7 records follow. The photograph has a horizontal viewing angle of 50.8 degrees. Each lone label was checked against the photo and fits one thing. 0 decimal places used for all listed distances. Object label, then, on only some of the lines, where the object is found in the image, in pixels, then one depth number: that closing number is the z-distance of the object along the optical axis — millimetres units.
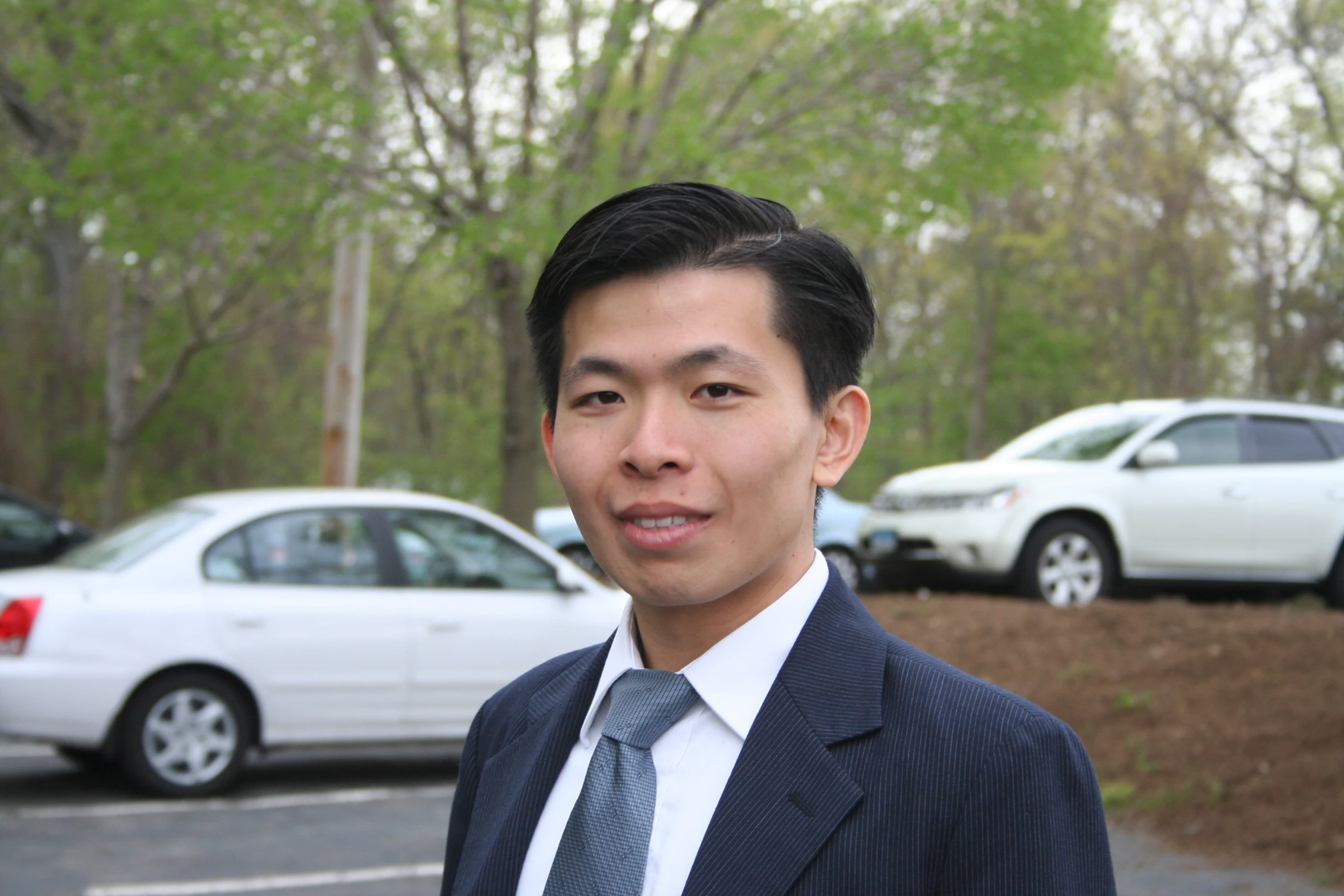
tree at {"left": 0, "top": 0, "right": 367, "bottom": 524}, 11406
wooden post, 13461
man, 1420
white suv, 10375
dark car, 16578
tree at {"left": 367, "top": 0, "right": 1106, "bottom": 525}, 11547
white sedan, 7211
